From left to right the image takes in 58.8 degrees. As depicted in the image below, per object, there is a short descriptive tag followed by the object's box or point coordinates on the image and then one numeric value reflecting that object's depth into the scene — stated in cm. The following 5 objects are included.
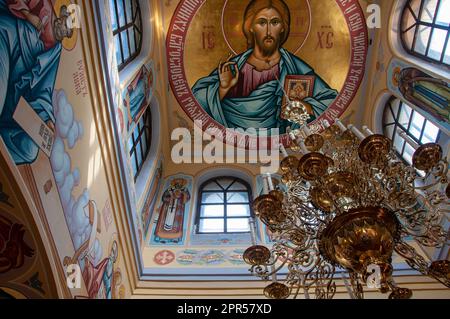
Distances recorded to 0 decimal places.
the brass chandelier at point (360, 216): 344
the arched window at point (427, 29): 686
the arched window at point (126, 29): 672
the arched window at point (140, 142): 794
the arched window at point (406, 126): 740
